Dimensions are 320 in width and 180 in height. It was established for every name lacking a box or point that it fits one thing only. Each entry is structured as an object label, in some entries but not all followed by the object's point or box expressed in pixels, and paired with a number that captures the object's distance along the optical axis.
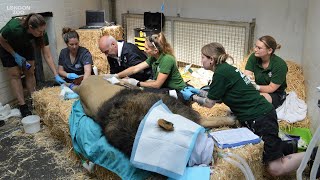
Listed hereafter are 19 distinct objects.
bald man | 2.99
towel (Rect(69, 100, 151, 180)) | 1.78
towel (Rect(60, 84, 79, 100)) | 2.85
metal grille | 3.77
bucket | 2.97
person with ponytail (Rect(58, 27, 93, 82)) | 3.26
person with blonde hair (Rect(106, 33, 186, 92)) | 2.62
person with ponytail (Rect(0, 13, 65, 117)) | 3.04
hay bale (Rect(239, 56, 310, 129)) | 2.57
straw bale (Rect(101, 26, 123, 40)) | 4.48
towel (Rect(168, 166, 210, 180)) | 1.56
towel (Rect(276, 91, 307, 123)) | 2.60
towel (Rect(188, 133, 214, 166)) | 1.61
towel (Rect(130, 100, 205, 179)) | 1.54
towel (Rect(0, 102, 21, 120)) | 3.32
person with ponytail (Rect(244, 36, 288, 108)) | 2.57
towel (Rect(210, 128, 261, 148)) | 1.80
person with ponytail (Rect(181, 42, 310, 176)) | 1.93
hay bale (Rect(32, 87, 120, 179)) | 2.56
